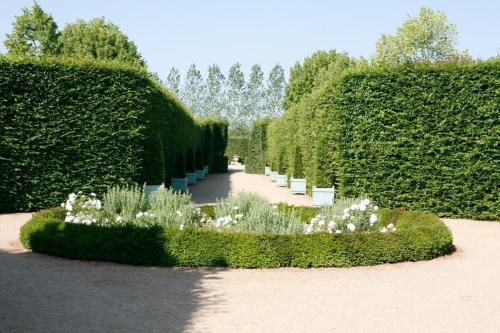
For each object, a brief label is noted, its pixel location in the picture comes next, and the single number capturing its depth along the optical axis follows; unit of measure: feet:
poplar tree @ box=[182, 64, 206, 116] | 298.76
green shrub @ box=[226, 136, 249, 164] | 192.03
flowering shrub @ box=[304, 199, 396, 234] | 30.89
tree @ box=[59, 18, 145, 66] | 116.98
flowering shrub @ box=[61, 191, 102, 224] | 32.99
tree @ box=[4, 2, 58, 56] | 112.57
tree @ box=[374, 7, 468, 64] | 152.66
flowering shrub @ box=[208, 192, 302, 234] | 31.01
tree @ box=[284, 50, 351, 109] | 166.61
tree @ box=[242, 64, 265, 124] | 292.40
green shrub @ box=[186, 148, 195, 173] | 89.55
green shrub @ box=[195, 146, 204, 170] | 106.01
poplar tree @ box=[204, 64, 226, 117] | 297.53
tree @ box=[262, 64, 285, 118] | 293.64
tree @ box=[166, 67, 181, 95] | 302.66
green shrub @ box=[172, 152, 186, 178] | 69.82
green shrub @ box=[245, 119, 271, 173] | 132.26
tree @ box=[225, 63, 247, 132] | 293.02
